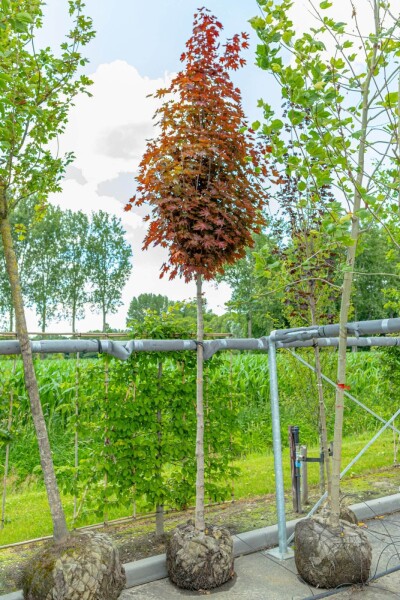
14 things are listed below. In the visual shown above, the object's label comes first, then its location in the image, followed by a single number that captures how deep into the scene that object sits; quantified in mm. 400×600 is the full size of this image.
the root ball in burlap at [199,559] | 3996
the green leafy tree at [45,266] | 39094
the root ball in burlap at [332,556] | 3971
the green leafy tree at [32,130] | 3748
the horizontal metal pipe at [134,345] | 4035
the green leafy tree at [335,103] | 3494
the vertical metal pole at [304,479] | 5562
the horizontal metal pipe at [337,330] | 4301
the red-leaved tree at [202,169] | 4156
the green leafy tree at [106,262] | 42594
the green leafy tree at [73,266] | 41188
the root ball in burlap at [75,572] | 3465
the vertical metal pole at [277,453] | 4602
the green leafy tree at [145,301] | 63500
